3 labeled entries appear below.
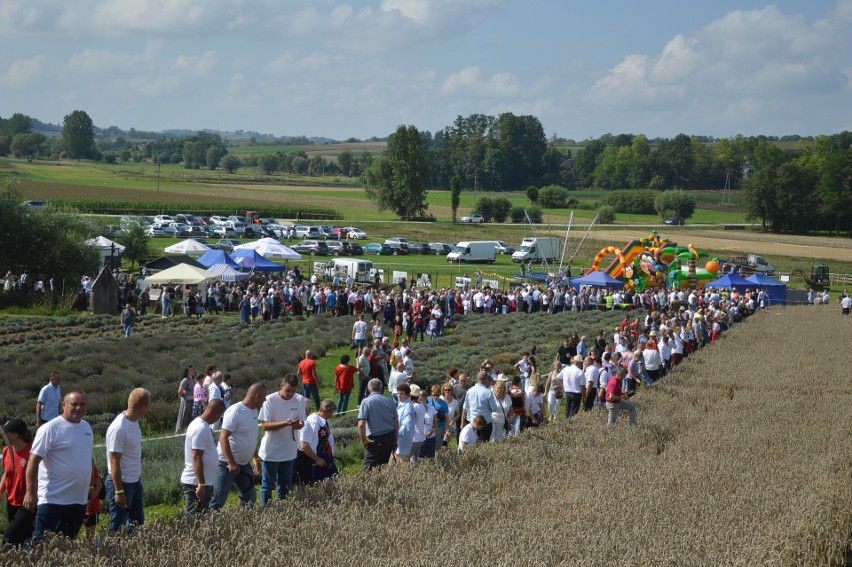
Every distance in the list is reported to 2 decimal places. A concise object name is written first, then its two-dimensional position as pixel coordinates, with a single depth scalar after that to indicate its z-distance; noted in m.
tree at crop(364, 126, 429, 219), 106.19
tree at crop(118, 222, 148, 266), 52.84
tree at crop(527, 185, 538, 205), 123.25
